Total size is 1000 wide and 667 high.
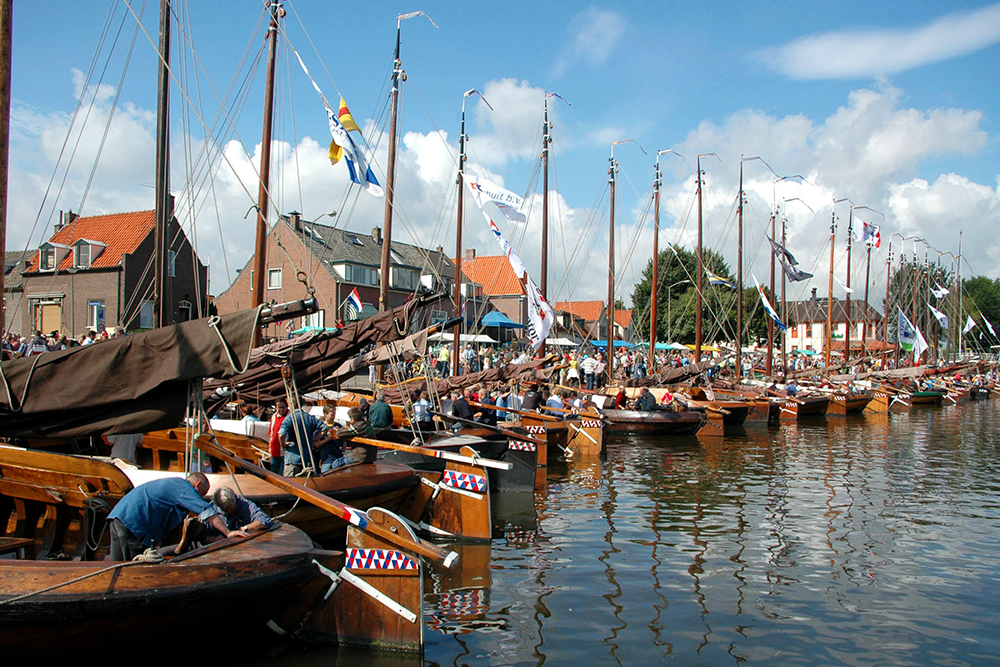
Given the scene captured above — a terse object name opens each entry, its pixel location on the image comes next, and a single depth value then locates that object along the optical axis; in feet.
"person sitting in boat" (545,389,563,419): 77.97
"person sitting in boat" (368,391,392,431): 49.84
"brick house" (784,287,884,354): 326.85
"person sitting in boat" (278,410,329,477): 34.96
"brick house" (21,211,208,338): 130.41
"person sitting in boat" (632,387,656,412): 88.17
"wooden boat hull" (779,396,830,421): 111.96
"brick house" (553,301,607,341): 222.36
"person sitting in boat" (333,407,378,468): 41.27
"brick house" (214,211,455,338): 155.74
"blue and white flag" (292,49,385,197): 51.52
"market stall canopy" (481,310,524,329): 157.32
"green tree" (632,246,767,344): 218.79
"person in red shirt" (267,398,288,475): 36.24
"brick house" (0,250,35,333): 138.45
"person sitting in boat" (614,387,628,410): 92.27
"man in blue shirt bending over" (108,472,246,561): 22.08
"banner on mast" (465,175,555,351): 73.05
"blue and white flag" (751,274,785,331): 114.62
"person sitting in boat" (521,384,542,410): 74.33
